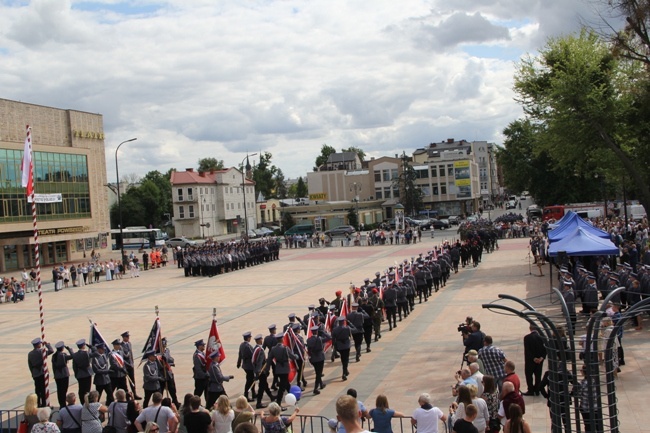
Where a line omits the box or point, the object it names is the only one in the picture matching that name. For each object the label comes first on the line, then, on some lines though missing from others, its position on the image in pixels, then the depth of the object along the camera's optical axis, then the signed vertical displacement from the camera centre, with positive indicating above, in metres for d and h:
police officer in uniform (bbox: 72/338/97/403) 13.67 -2.93
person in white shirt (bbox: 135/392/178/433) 9.23 -2.75
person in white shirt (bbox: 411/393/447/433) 8.20 -2.66
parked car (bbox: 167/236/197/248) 71.12 -2.54
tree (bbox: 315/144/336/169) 144.00 +12.20
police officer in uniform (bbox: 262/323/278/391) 13.66 -2.70
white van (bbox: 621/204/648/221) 50.77 -1.86
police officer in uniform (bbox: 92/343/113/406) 13.36 -3.05
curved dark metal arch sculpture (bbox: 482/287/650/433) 6.97 -1.88
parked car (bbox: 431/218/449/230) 72.31 -2.53
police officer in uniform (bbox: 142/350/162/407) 12.59 -2.95
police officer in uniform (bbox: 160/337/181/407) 12.95 -3.07
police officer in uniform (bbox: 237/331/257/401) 13.27 -2.95
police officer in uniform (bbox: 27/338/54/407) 13.78 -2.90
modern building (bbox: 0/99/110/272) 50.47 +3.50
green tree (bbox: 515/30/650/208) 29.36 +4.04
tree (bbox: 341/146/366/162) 154.75 +13.05
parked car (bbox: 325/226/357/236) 69.81 -2.36
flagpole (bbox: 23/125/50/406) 15.74 +1.21
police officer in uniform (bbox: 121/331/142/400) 13.84 -2.87
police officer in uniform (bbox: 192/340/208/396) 12.76 -2.95
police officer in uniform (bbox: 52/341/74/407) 13.78 -3.02
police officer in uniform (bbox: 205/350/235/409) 12.21 -3.04
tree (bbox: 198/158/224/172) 131.00 +10.67
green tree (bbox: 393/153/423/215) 87.50 +1.65
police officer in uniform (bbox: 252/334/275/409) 13.09 -3.08
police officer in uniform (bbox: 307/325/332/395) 13.79 -3.05
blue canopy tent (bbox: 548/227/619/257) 21.62 -1.75
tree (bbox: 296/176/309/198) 139.12 +4.40
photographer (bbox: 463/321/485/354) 12.11 -2.58
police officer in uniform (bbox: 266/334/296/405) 13.06 -2.97
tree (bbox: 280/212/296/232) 82.06 -1.20
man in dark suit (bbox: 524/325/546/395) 11.71 -2.84
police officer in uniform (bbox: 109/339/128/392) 13.53 -2.99
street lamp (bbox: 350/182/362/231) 92.12 +2.91
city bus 75.12 -1.86
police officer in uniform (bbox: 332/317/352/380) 14.39 -2.93
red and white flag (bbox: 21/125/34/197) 16.84 +1.55
